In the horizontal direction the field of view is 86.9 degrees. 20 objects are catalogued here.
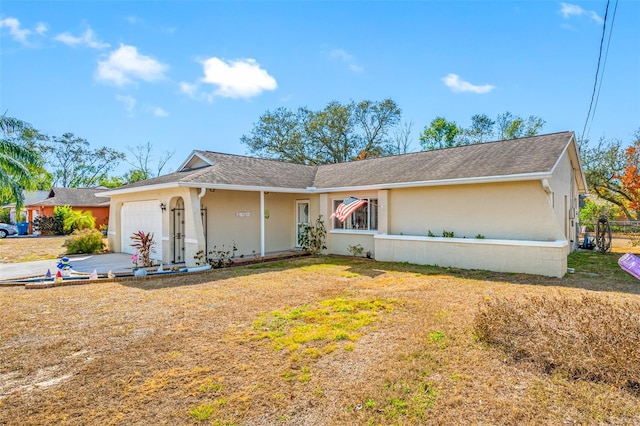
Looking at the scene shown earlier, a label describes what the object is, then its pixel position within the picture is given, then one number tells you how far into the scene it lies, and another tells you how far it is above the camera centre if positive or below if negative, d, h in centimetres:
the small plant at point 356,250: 1534 -150
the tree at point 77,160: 5350 +999
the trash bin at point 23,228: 3185 -59
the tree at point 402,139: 4178 +969
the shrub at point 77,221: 2563 -2
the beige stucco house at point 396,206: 1128 +48
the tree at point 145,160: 5666 +1013
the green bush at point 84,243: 1798 -119
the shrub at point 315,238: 1620 -98
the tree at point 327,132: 3919 +1008
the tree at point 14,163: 1754 +319
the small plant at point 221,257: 1322 -160
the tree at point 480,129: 4153 +1069
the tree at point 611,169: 2733 +376
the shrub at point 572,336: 415 -172
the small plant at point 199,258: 1241 -142
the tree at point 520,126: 3881 +1040
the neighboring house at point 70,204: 3400 +173
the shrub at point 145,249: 1272 -110
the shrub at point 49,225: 3150 -36
